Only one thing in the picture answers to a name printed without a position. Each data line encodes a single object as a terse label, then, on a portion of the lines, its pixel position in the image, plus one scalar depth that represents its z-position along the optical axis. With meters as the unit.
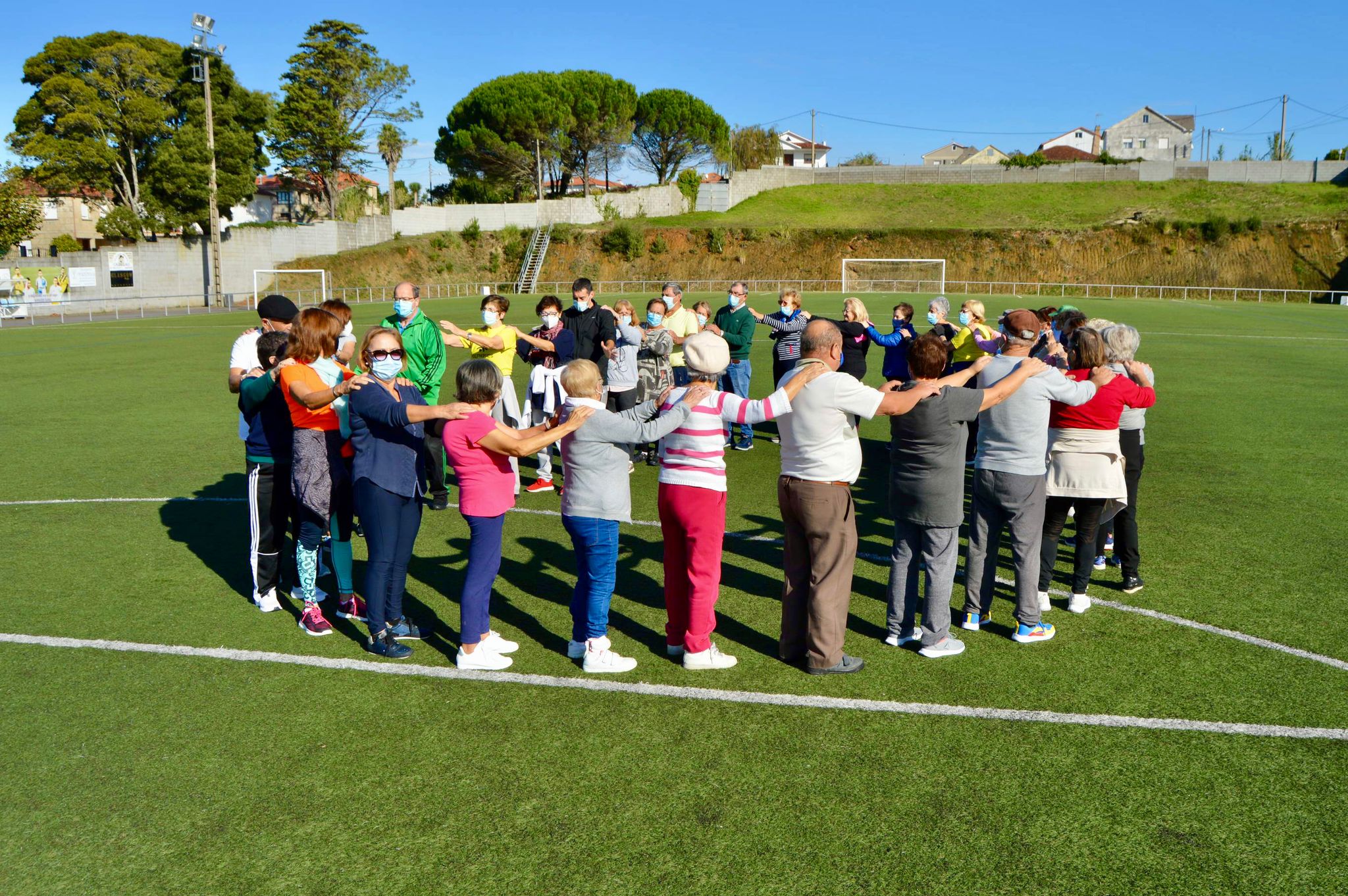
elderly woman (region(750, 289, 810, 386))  12.02
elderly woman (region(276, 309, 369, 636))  6.06
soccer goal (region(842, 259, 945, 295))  63.00
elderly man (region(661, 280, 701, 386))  11.58
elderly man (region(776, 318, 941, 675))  5.35
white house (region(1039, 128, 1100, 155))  115.31
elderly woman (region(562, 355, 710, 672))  5.25
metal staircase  64.19
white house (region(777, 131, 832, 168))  126.25
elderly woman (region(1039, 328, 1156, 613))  6.45
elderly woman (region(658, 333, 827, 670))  5.19
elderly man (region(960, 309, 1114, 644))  6.00
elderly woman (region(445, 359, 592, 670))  5.32
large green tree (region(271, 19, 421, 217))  61.75
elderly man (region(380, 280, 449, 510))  8.75
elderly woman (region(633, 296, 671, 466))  11.27
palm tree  69.06
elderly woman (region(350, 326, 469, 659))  5.62
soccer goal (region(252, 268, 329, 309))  52.38
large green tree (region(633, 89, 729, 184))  83.88
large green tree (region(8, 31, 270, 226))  48.44
